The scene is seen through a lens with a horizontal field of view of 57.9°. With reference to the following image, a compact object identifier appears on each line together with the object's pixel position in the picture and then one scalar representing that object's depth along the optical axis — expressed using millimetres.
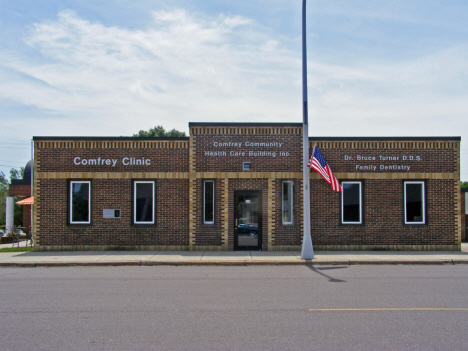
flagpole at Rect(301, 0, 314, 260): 14273
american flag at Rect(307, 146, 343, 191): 14617
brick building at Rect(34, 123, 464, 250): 15859
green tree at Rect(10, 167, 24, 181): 70125
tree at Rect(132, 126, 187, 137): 53062
